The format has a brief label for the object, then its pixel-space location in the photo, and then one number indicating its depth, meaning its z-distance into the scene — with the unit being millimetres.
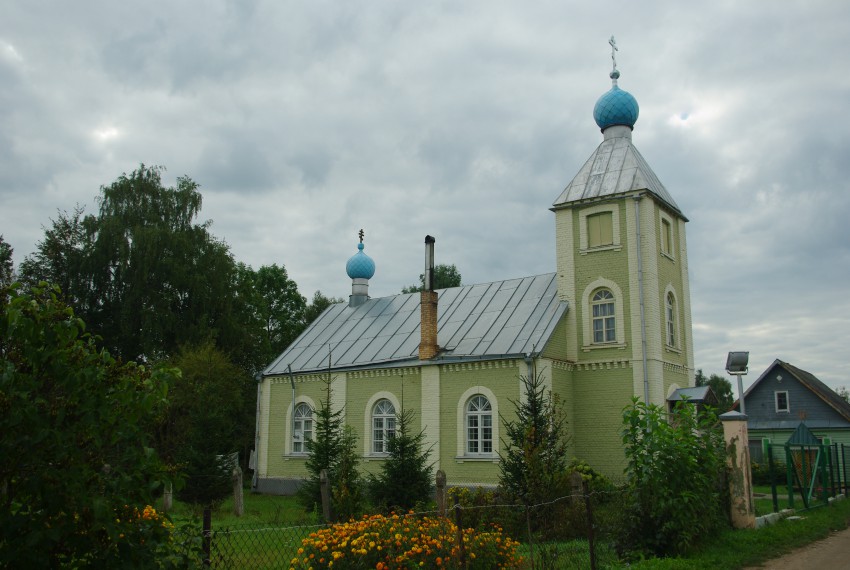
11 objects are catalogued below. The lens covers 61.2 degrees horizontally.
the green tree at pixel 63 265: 28969
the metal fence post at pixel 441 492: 8633
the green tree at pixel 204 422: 17875
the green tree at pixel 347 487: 14336
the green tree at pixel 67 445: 3330
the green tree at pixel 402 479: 15898
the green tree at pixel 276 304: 37719
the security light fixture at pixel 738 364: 13273
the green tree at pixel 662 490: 10023
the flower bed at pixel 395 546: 7379
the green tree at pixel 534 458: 13867
